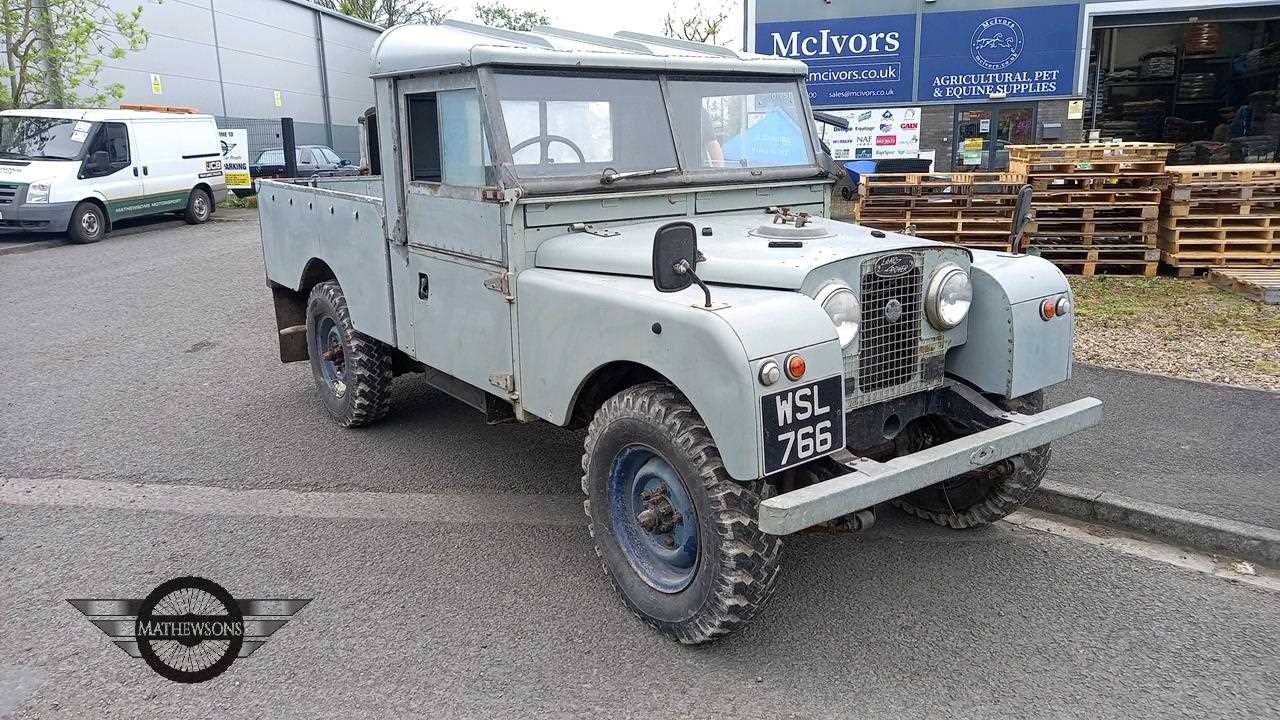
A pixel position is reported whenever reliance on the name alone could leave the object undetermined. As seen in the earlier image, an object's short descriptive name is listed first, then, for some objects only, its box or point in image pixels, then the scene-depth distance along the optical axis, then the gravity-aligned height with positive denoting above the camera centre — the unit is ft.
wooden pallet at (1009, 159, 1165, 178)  33.83 -0.73
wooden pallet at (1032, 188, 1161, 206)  33.80 -1.75
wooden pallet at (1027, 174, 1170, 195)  34.19 -1.23
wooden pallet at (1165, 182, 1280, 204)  32.91 -1.64
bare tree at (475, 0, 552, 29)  178.81 +27.92
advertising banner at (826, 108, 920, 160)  63.16 +1.17
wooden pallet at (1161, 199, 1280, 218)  33.01 -2.17
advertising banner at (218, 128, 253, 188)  73.46 +0.91
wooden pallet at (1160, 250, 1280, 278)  33.12 -4.02
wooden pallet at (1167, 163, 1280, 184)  32.91 -0.98
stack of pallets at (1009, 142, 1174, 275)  33.91 -2.28
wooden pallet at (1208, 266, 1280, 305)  29.53 -4.37
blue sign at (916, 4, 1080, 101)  59.82 +6.16
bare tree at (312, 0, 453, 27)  144.97 +23.73
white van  49.62 +0.12
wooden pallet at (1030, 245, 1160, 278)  34.01 -3.97
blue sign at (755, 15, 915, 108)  62.28 +6.59
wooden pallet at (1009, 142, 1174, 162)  35.88 -0.14
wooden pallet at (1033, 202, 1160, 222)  33.88 -2.31
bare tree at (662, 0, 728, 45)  123.03 +16.84
